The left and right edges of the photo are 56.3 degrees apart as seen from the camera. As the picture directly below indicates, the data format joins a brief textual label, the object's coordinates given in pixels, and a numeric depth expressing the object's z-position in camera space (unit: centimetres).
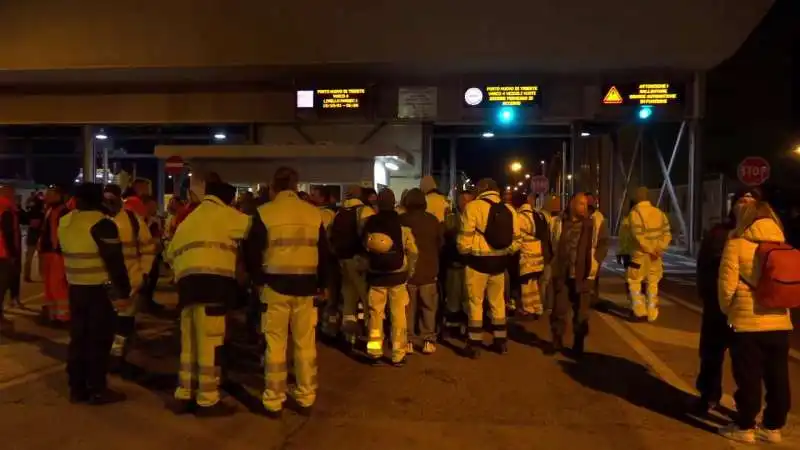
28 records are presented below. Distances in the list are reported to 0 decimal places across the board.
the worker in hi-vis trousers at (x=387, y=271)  772
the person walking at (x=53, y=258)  982
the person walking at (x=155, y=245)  898
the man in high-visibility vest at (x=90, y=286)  637
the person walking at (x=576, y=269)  834
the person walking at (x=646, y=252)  1111
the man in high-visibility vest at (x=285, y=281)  604
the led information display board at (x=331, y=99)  2131
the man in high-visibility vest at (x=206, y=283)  597
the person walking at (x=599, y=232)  877
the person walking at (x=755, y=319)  557
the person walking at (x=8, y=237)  899
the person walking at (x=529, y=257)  1059
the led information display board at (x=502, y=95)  2080
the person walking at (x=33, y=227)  1345
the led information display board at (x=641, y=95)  2045
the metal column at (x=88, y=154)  2416
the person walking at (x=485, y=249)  820
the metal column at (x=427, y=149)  2284
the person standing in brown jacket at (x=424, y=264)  844
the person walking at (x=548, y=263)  1161
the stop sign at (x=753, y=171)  1495
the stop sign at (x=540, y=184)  2294
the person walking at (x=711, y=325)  640
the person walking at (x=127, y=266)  745
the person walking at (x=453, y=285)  941
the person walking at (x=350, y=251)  839
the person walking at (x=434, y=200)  978
